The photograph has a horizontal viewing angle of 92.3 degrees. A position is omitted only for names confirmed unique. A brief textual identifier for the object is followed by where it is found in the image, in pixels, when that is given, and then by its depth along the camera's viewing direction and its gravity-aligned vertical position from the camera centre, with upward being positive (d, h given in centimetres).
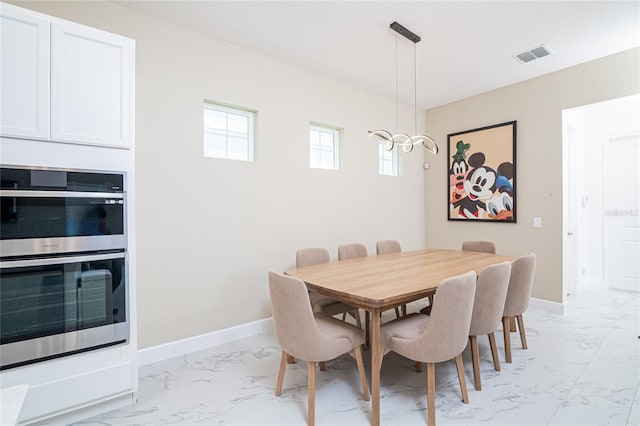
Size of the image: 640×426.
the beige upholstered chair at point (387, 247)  358 -40
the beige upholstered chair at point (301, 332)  175 -70
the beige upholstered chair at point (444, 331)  173 -68
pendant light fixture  280 +169
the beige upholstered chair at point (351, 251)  324 -41
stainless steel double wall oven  163 -27
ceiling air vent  323 +172
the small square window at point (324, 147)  395 +88
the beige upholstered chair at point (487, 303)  207 -62
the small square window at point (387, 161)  468 +82
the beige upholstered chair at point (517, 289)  251 -63
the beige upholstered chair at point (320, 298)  263 -75
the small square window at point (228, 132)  312 +86
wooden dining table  178 -47
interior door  442 +0
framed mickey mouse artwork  422 +57
